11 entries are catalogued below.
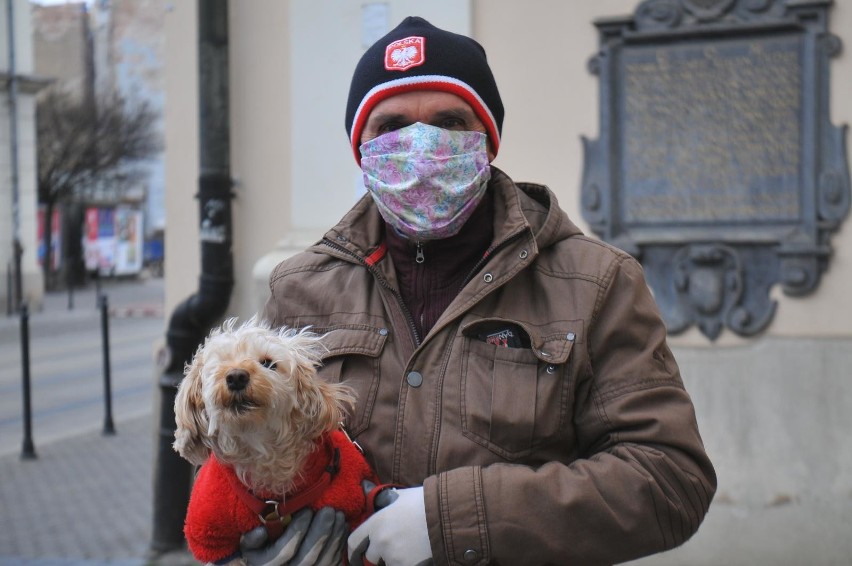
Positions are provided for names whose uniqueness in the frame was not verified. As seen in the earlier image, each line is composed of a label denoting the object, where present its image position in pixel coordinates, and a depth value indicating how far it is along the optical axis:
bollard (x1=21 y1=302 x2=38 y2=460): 8.18
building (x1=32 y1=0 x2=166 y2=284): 39.78
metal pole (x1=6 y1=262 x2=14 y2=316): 20.93
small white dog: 1.86
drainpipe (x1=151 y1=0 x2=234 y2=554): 5.68
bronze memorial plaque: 4.89
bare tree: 29.23
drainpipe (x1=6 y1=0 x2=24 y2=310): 21.56
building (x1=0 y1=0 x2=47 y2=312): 21.94
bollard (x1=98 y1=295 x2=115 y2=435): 9.09
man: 1.90
